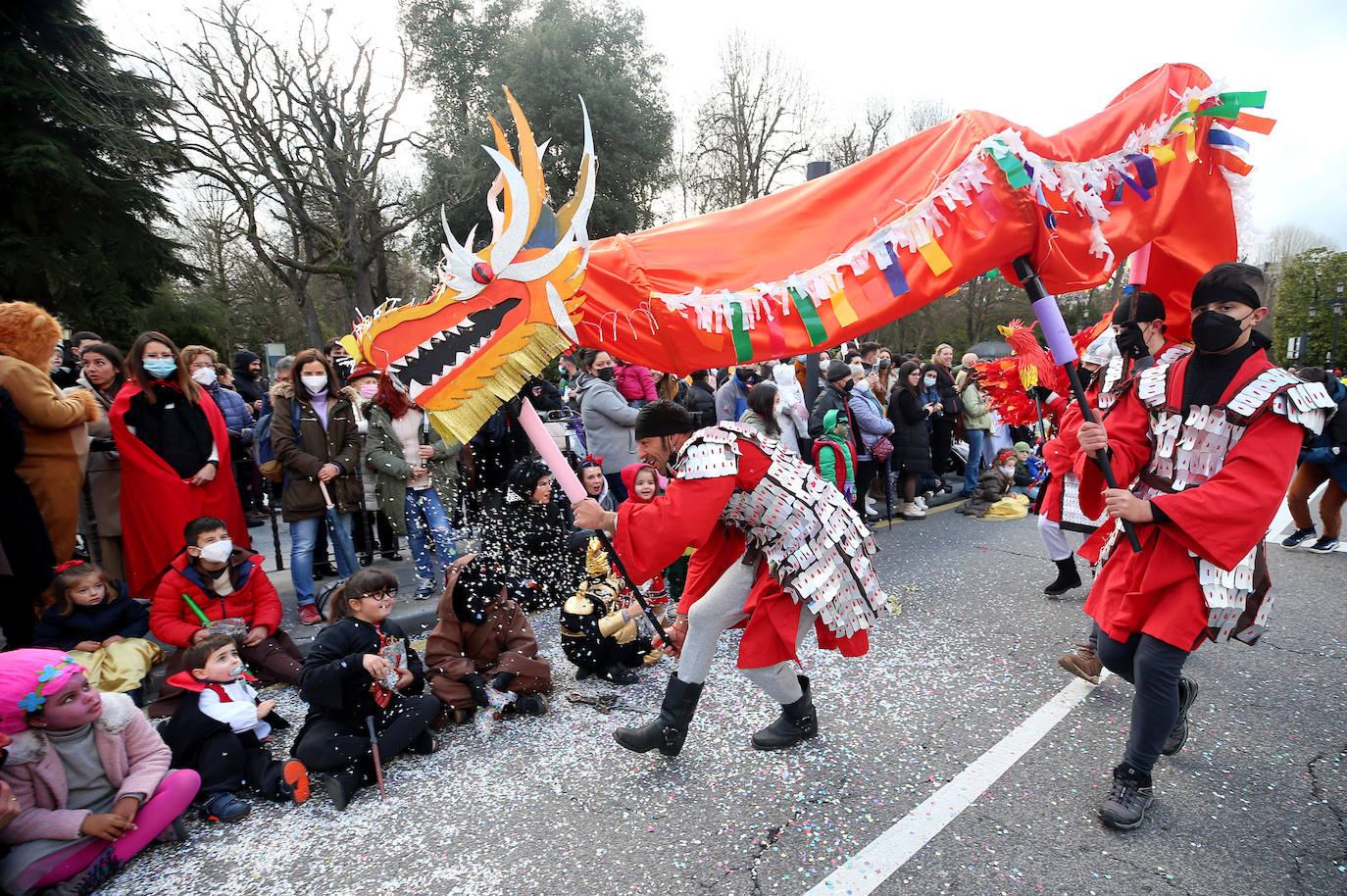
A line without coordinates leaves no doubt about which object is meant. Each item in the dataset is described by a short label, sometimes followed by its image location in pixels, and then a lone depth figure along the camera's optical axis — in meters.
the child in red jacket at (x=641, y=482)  2.75
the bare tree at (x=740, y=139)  18.97
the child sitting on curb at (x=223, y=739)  2.78
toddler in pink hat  2.26
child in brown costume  3.42
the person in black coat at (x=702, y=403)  7.54
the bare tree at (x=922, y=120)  22.08
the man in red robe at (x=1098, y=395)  2.85
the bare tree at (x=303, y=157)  12.86
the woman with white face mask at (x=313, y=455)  4.78
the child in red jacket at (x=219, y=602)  3.45
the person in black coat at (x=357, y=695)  2.86
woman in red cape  4.09
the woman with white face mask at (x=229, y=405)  5.06
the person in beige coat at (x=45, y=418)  3.69
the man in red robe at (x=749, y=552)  2.46
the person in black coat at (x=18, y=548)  3.46
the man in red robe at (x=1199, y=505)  2.22
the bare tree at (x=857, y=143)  21.19
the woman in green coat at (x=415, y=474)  4.93
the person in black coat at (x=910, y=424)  7.16
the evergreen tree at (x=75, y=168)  12.72
